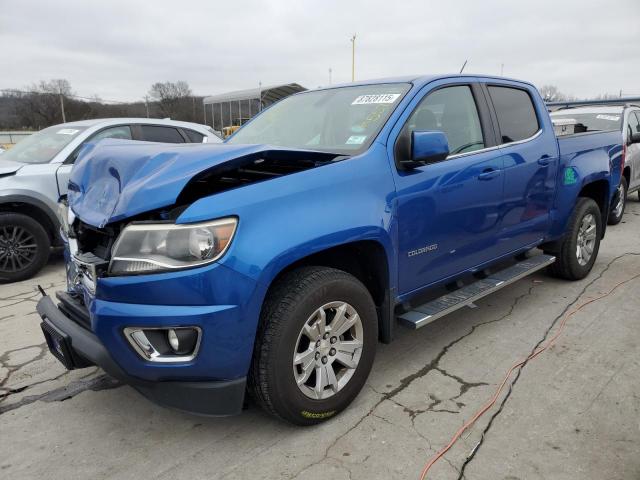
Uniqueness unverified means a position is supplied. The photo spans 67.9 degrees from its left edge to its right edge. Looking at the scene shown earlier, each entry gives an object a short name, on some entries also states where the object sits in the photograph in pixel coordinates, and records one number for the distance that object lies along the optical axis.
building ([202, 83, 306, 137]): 27.50
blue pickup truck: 2.04
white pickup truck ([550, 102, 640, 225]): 7.70
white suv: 5.18
